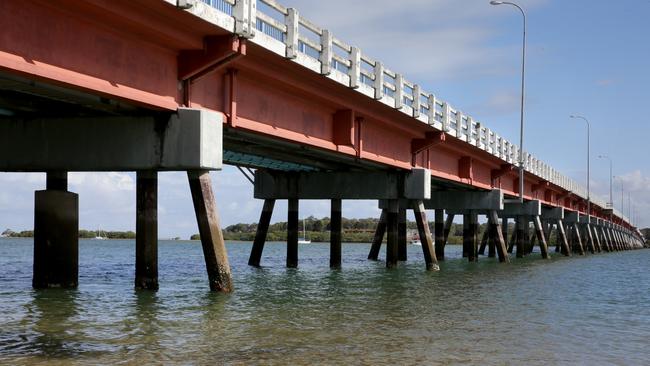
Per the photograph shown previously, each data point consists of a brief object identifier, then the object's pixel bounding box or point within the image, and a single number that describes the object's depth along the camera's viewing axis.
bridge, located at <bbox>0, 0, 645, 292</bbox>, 17.33
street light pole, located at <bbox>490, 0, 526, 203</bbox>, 46.66
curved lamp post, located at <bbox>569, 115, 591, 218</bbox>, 91.32
